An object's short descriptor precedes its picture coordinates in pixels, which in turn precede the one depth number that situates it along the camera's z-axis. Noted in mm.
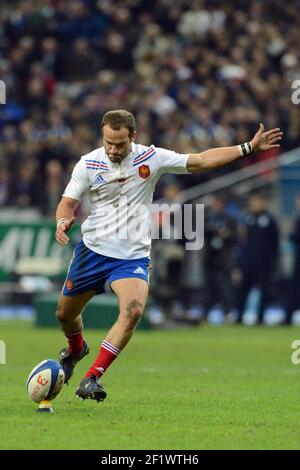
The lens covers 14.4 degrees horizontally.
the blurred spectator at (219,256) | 23125
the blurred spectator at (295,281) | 21875
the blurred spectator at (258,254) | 21906
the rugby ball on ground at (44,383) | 9188
